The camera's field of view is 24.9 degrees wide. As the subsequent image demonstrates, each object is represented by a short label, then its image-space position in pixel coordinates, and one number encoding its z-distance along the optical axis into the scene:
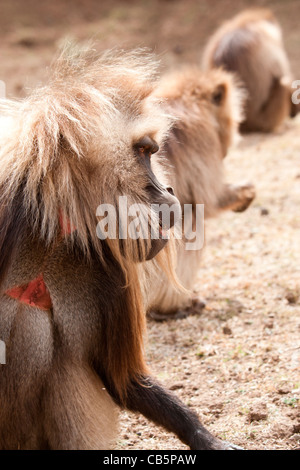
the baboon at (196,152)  3.82
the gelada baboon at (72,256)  2.02
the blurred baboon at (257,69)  7.45
